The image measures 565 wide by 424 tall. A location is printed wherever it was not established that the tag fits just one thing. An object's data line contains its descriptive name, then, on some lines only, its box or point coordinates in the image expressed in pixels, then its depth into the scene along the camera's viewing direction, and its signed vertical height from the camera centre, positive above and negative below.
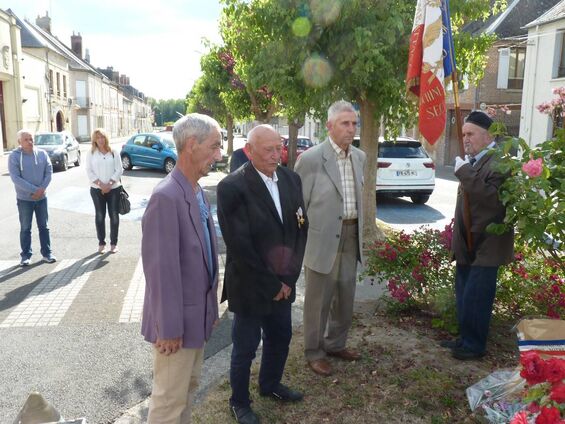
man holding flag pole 3.57 -0.18
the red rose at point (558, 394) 1.91 -0.99
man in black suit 3.02 -0.74
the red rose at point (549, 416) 1.79 -1.01
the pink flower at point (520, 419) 1.81 -1.03
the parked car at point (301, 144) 20.68 -0.77
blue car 19.89 -1.14
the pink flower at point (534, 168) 2.81 -0.20
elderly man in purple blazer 2.42 -0.72
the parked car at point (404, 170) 12.59 -1.02
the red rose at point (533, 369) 2.06 -0.97
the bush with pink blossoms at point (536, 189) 2.92 -0.34
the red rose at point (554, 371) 2.01 -0.95
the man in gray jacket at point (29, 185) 6.66 -0.85
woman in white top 7.29 -0.77
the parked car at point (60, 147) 20.06 -1.07
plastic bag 3.05 -1.70
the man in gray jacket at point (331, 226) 3.78 -0.74
